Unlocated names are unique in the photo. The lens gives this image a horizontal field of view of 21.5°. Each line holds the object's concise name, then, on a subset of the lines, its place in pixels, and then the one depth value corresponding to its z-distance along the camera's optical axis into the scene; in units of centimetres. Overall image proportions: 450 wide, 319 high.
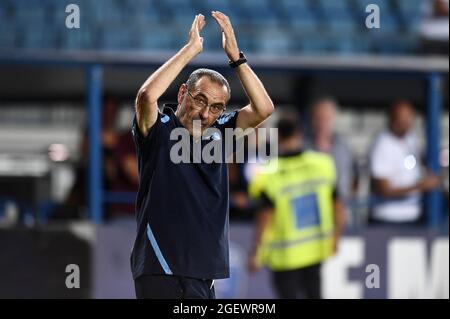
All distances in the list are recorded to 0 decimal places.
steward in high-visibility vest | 918
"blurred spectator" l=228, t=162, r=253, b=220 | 1002
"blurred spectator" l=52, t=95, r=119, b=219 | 1045
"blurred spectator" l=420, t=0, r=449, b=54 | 1153
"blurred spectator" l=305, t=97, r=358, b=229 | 998
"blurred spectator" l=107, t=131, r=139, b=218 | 1006
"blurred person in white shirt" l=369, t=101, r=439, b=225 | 1015
